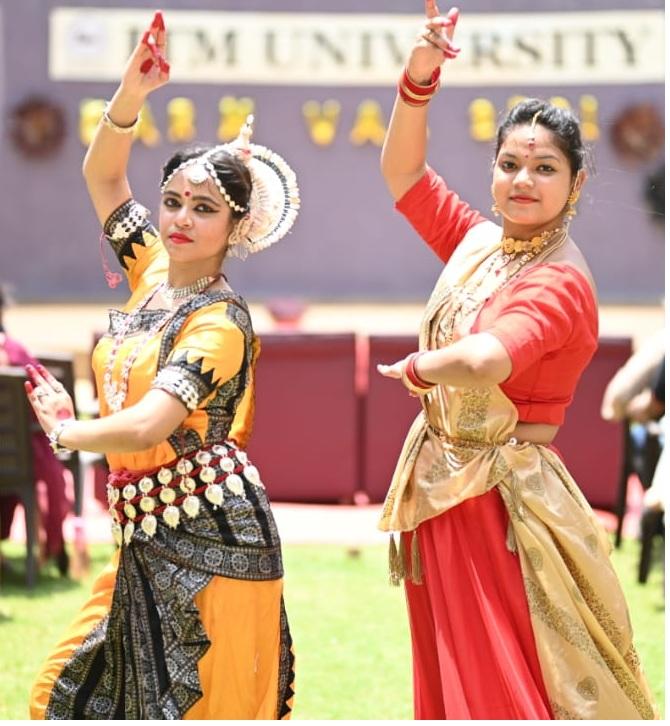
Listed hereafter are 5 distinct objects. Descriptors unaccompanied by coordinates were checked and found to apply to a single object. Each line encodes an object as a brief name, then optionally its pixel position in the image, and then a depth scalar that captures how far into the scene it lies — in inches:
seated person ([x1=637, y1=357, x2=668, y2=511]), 406.9
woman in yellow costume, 211.6
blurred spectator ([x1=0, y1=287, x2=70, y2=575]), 433.1
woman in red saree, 218.4
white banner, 1177.4
